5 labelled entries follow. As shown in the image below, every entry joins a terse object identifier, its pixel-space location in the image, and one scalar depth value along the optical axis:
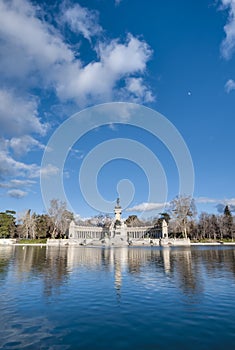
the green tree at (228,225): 98.97
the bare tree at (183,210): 83.26
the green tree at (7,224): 93.31
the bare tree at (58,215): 86.94
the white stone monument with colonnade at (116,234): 87.06
